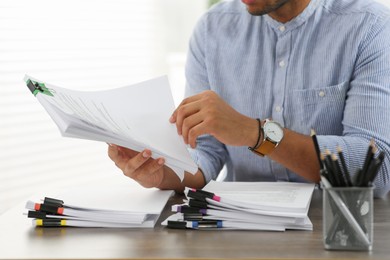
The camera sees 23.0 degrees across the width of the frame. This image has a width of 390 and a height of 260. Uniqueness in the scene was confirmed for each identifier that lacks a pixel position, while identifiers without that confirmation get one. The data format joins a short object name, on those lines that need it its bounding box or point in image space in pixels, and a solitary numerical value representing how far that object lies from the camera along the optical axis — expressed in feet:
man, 6.79
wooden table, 5.08
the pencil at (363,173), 5.02
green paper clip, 5.70
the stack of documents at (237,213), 5.63
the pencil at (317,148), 5.15
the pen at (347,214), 5.02
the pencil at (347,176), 5.04
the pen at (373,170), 5.00
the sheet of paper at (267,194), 5.68
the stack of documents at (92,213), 5.77
